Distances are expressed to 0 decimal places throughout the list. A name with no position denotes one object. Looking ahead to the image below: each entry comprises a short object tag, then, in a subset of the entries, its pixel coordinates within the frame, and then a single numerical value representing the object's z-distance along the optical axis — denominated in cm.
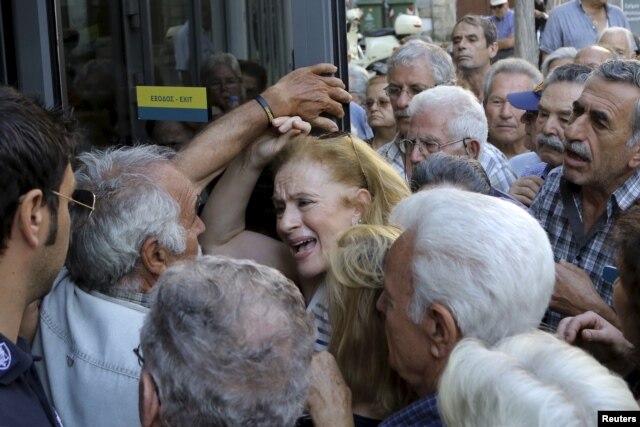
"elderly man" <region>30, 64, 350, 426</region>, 227
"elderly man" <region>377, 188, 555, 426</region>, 206
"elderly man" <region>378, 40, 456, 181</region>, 516
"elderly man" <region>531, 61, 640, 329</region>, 338
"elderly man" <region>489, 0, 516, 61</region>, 1105
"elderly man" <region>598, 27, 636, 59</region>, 722
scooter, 1505
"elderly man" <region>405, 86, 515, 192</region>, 427
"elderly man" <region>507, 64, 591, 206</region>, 447
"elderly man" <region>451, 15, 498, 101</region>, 787
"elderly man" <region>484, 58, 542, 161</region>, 586
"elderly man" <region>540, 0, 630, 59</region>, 858
